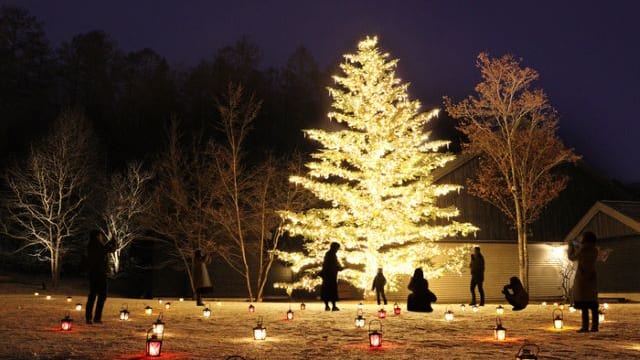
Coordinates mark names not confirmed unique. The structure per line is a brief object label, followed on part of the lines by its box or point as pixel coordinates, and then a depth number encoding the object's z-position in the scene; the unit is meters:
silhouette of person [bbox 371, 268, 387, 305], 25.36
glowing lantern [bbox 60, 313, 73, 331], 13.13
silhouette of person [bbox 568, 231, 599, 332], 13.65
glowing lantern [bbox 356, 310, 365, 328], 14.53
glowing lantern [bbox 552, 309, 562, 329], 14.42
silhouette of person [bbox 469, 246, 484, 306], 24.06
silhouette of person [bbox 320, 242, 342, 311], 20.16
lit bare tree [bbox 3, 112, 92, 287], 38.72
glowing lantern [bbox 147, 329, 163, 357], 9.48
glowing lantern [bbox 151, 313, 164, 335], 11.62
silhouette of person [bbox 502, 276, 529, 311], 20.69
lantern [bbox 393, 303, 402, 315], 18.48
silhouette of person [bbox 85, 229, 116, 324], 14.66
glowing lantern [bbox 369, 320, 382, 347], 10.86
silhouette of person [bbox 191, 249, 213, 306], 21.45
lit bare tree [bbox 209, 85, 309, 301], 30.57
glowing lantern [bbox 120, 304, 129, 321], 15.93
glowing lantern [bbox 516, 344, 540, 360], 8.12
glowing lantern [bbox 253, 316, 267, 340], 11.93
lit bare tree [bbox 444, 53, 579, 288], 30.05
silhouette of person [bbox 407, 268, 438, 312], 19.62
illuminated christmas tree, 27.20
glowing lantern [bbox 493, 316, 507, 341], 12.16
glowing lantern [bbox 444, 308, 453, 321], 16.86
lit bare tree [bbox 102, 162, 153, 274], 42.62
